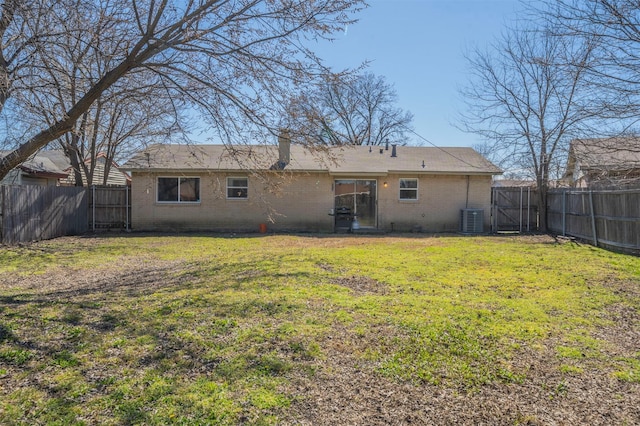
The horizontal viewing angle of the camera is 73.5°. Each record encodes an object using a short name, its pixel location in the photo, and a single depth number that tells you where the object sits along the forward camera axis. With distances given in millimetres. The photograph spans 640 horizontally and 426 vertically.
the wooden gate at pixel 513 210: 17391
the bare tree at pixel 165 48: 5738
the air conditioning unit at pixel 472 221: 16656
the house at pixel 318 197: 16703
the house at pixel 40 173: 18031
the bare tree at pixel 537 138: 15734
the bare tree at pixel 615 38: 5535
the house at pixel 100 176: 24500
